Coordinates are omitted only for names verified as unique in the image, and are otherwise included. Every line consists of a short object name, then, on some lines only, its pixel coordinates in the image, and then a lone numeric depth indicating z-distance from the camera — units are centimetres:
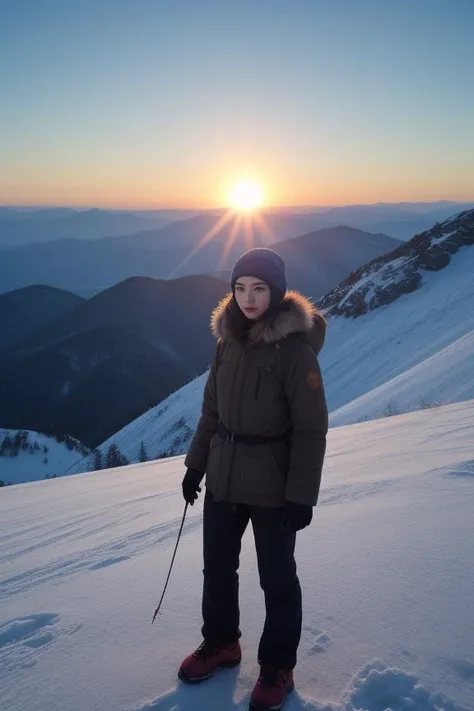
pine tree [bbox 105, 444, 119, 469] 3641
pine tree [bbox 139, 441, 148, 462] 3661
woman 231
